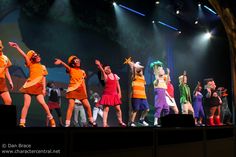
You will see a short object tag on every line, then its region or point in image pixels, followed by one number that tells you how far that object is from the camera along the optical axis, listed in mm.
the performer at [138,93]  8070
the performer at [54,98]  6457
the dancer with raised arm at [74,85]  6723
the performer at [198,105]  9922
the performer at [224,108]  10922
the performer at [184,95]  9484
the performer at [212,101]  10438
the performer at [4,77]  5758
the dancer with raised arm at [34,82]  6088
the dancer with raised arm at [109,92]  7405
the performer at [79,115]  6891
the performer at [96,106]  7195
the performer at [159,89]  8656
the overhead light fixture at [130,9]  8333
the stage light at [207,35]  11089
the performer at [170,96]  9086
